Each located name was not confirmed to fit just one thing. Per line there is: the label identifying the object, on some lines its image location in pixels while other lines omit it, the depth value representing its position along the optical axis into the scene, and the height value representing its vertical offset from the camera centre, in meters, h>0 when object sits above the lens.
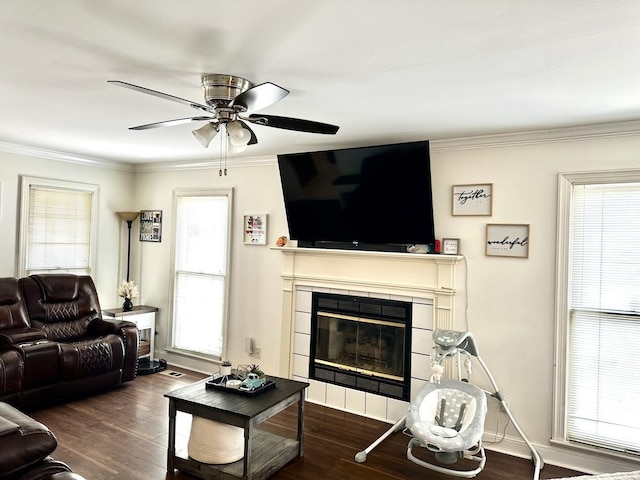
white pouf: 2.89 -1.33
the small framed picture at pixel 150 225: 5.60 +0.16
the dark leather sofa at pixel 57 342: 3.71 -1.01
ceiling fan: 2.34 +0.66
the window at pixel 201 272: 5.11 -0.38
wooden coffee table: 2.72 -1.12
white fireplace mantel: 3.66 -0.28
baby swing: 2.75 -1.15
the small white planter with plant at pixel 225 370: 3.27 -0.96
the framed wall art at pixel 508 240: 3.37 +0.08
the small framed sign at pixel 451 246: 3.63 +0.01
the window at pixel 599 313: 3.02 -0.42
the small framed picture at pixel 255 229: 4.74 +0.14
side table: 5.09 -0.95
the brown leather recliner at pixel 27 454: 1.29 -0.67
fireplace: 3.94 -0.93
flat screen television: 3.56 +0.42
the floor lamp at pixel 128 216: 5.54 +0.27
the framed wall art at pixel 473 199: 3.51 +0.40
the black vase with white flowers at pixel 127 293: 5.23 -0.66
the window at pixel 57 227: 4.76 +0.09
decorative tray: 3.00 -1.02
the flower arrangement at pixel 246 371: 3.22 -0.97
